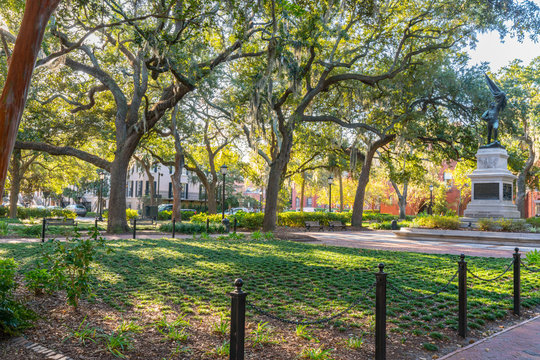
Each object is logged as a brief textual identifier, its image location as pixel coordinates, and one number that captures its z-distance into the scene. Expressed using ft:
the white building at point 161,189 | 205.67
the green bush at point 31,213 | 108.73
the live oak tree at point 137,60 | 43.34
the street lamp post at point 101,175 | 120.00
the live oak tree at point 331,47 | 52.13
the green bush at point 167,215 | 135.54
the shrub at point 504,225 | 61.52
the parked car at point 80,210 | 170.71
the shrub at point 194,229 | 67.51
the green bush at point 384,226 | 101.30
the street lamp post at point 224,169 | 77.15
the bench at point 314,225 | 85.64
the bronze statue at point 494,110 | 69.05
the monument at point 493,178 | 68.18
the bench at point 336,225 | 88.34
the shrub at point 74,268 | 17.06
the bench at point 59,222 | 55.52
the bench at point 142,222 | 74.28
